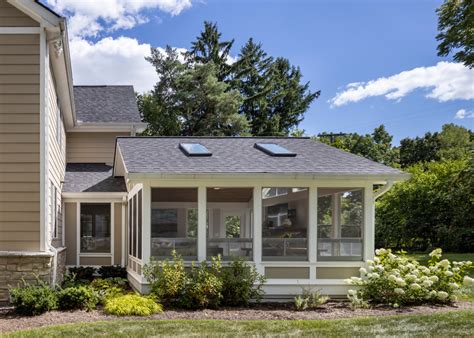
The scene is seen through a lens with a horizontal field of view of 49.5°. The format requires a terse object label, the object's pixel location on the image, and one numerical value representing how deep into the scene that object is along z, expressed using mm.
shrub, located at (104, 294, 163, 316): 8398
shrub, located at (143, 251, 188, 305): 9172
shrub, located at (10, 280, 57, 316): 8250
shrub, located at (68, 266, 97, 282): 13425
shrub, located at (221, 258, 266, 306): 9312
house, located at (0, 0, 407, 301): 9172
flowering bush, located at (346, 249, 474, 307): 9334
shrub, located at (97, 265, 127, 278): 13398
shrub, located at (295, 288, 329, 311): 9242
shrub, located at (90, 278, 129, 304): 9438
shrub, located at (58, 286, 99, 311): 8680
